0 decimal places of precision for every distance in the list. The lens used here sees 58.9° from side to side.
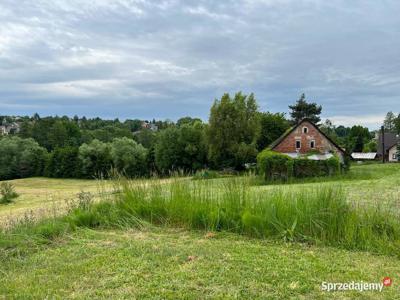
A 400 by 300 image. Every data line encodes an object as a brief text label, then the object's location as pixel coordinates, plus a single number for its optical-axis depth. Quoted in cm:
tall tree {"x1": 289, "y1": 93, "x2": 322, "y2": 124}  6381
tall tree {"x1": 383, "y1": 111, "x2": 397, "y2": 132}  9386
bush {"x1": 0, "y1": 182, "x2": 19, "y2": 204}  2358
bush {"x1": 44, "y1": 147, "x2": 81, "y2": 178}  5747
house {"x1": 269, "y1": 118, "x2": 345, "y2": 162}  3569
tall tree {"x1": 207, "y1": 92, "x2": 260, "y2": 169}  3784
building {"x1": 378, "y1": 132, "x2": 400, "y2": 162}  6192
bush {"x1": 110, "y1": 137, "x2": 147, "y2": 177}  5059
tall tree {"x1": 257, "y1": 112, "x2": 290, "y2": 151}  4672
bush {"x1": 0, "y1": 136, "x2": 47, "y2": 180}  6106
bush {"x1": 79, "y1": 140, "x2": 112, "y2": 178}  5525
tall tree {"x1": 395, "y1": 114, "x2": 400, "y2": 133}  5872
